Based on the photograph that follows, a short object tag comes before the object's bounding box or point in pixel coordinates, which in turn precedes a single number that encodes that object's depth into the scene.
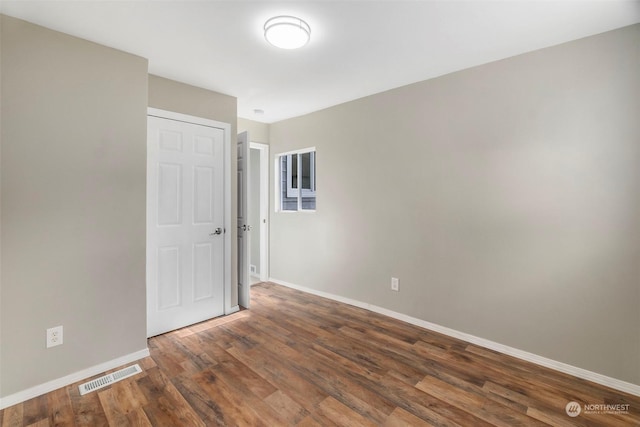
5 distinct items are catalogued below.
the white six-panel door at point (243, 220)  3.34
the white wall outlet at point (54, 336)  1.97
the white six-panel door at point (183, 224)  2.70
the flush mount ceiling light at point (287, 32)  1.87
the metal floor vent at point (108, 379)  1.97
